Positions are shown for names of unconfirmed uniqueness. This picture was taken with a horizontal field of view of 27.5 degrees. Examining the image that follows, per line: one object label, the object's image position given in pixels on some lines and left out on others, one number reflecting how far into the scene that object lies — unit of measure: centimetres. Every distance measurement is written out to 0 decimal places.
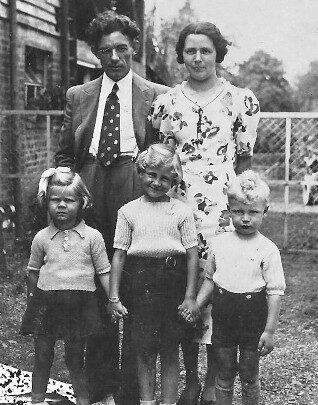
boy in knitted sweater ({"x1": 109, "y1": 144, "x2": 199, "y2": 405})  303
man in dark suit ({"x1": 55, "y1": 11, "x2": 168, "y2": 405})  324
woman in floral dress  320
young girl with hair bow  311
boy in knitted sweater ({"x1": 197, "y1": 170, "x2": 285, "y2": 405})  290
